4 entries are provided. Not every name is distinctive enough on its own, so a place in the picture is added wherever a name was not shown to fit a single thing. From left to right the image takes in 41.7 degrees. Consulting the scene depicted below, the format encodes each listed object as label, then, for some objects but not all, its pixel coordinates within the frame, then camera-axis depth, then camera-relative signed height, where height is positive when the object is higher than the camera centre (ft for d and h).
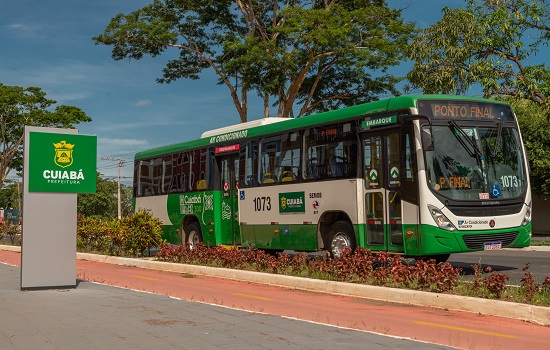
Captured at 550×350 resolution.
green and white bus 45.24 +3.46
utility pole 279.69 +27.56
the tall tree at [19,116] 157.38 +26.49
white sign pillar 39.65 -0.06
